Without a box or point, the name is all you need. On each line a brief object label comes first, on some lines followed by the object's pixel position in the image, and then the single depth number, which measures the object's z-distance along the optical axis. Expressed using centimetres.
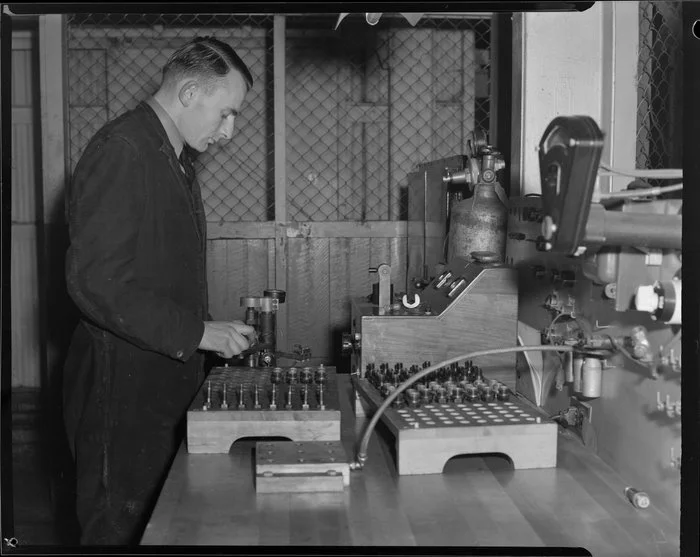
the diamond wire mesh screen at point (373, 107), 412
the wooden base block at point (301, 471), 107
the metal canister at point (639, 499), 106
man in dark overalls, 149
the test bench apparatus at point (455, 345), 115
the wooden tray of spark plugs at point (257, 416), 125
